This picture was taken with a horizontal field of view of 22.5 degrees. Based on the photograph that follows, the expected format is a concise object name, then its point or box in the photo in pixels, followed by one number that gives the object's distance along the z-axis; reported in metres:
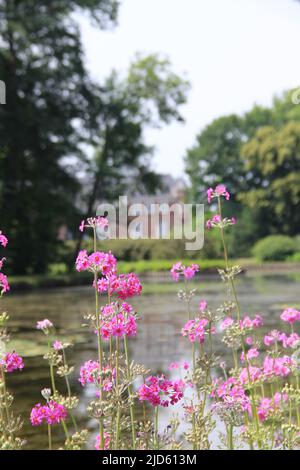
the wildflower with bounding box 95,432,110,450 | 2.97
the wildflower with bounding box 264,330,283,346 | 3.22
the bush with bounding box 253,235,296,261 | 40.25
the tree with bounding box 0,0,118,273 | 26.72
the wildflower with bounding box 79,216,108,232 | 2.55
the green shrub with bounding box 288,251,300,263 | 38.81
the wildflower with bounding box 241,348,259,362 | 3.73
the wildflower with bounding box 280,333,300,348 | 3.70
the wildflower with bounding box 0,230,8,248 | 2.58
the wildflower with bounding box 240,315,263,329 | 3.69
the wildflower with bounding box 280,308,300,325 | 3.70
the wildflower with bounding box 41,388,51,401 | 2.48
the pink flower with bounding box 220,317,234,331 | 3.14
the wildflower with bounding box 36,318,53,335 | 2.98
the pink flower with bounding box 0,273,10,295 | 2.65
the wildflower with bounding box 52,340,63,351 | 3.20
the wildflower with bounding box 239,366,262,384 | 3.48
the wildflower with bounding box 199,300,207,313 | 3.27
